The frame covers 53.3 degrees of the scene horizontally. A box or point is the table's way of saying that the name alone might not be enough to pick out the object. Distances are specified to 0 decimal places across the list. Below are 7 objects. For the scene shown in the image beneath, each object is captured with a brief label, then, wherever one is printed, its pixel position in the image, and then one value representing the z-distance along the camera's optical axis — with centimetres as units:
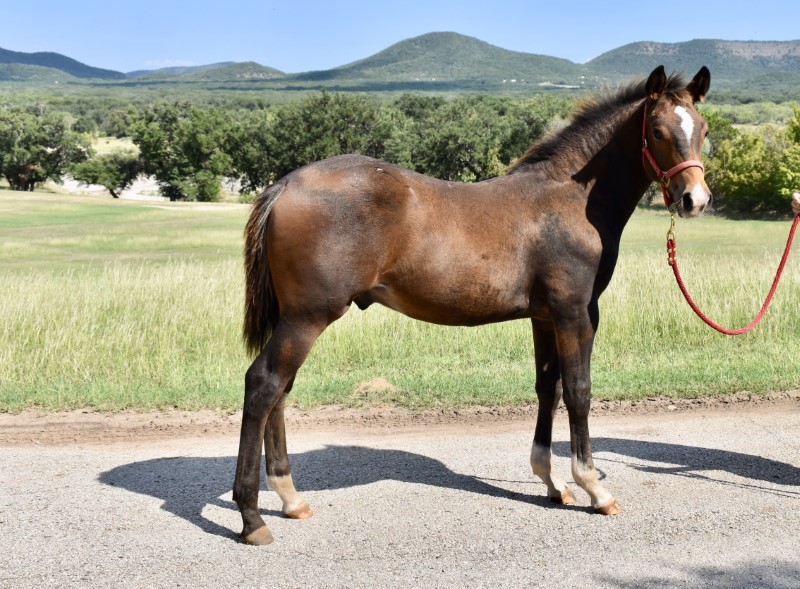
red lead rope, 570
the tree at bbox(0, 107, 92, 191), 6988
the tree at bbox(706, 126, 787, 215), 4678
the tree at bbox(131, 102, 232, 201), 6838
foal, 477
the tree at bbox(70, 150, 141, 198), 7244
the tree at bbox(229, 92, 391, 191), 6812
